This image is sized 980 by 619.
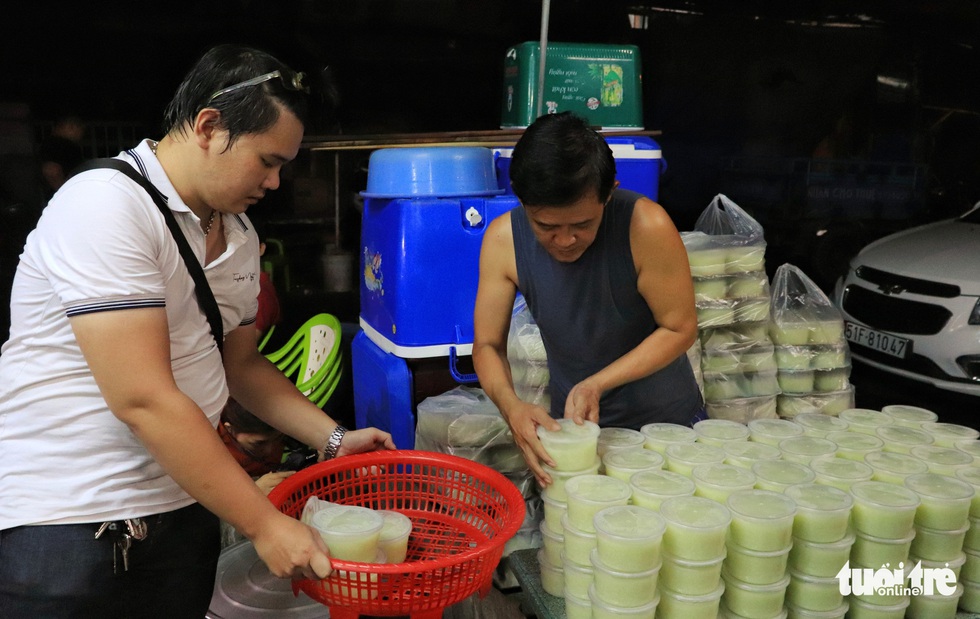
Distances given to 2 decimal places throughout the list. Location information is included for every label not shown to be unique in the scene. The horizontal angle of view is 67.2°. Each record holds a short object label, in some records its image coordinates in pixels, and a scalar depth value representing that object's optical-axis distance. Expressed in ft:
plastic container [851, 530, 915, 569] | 4.31
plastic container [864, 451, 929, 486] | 4.69
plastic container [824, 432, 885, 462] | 5.14
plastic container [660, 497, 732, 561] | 3.91
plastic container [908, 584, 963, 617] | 4.45
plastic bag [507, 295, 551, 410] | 9.23
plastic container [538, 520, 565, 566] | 4.80
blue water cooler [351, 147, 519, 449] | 9.23
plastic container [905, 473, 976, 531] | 4.38
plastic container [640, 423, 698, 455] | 5.20
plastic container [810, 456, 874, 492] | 4.59
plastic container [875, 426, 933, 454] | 5.24
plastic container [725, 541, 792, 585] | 4.10
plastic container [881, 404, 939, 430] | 5.71
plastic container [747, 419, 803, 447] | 5.36
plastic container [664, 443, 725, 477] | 4.82
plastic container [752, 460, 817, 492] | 4.52
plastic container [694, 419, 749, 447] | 5.32
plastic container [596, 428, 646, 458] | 5.10
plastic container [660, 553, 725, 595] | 3.97
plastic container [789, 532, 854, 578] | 4.21
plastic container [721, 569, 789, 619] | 4.16
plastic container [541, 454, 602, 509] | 4.75
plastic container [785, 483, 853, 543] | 4.17
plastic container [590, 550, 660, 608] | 3.88
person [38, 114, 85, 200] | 11.77
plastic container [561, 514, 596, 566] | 4.28
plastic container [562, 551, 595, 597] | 4.32
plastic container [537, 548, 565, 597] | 4.84
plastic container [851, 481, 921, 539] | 4.24
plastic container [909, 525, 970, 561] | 4.45
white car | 14.44
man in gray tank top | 5.18
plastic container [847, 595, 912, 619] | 4.36
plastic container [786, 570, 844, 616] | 4.28
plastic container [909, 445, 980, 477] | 4.87
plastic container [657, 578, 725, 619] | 4.02
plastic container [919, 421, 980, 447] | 5.38
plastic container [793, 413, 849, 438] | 5.51
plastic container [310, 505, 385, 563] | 4.21
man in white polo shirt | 3.72
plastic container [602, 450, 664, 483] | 4.73
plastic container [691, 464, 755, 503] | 4.42
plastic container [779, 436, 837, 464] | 5.01
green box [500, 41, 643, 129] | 11.79
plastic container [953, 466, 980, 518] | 4.65
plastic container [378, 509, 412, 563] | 4.63
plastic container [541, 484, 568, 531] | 4.83
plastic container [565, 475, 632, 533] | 4.25
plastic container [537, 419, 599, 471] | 4.68
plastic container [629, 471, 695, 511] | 4.33
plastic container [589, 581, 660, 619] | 3.95
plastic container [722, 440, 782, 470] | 4.90
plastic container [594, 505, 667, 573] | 3.80
